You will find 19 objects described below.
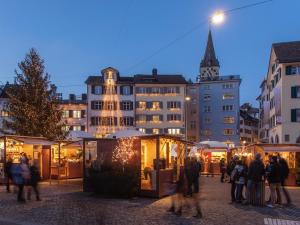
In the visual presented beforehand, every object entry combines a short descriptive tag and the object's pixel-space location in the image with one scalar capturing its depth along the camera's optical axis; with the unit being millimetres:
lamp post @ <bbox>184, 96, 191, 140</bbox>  51193
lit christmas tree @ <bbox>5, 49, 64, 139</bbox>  25431
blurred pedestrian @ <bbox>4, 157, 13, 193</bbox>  14120
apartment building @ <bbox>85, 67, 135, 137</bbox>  50036
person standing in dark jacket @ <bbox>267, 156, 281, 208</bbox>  11393
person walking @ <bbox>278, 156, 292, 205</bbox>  11517
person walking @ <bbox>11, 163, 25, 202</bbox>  11889
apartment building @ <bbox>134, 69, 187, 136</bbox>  51482
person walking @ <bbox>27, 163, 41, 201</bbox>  11931
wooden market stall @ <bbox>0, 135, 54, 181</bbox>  17250
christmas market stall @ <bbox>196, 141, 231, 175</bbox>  26753
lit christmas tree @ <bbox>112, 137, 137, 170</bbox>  13728
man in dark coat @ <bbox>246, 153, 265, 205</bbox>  11311
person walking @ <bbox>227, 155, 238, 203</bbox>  16367
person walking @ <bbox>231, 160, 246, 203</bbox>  11703
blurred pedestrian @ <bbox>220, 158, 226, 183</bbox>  20282
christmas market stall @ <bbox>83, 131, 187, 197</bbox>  13273
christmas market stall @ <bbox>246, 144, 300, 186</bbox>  18273
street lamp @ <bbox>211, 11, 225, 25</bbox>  10014
